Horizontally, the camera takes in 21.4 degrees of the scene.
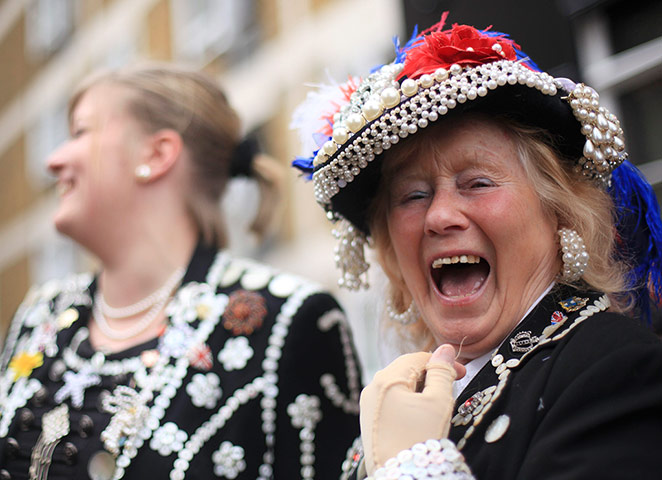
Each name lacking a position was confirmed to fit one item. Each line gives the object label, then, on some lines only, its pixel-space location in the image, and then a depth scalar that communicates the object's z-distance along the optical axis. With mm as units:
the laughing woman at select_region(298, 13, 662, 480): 1359
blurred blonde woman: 1639
